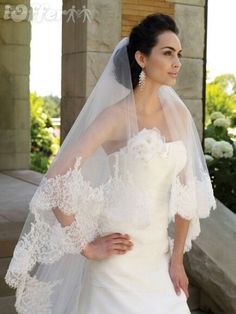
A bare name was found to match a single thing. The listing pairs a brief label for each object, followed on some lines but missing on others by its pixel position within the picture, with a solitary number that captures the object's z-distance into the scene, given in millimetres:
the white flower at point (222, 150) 5324
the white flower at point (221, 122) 5773
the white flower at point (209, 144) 5461
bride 2164
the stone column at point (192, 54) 4645
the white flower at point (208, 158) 5405
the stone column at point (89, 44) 4230
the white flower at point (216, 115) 5932
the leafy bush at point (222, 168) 5348
